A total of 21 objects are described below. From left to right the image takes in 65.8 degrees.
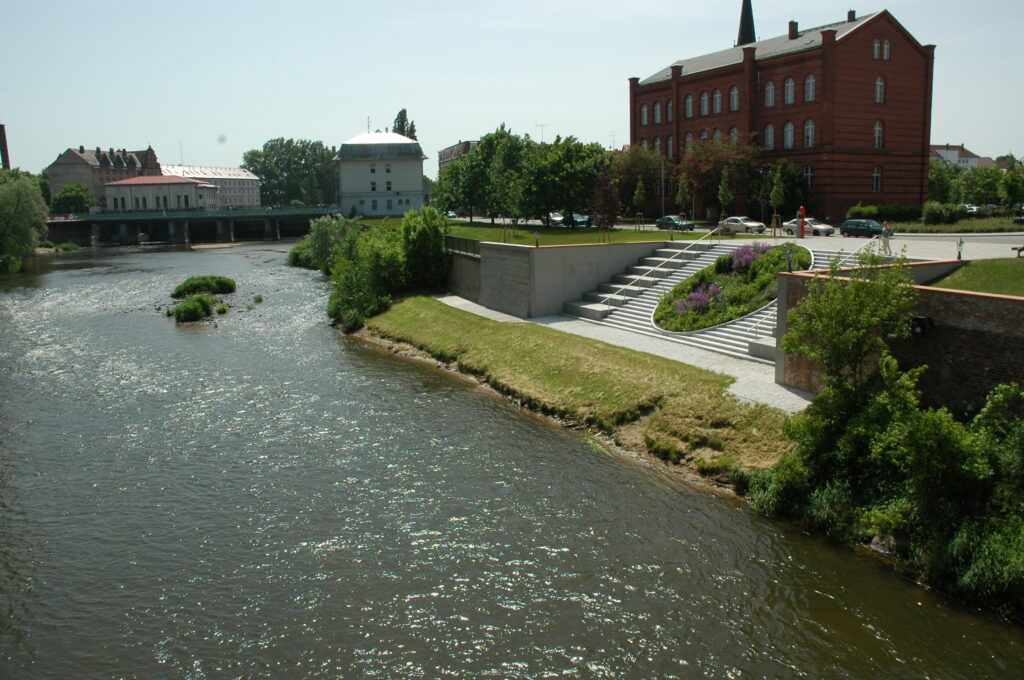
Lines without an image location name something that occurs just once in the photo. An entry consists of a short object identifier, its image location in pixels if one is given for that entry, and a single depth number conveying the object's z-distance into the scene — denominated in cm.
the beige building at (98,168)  14375
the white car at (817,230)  4270
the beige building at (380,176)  10406
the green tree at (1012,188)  6862
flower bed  2739
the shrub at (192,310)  4031
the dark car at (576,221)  5819
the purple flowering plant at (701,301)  2842
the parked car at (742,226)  4547
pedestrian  2656
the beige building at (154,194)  12606
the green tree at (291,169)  16100
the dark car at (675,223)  5243
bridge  9825
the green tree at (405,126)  12338
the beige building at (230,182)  15750
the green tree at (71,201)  12644
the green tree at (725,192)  5475
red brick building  5584
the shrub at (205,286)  4834
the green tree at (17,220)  6688
